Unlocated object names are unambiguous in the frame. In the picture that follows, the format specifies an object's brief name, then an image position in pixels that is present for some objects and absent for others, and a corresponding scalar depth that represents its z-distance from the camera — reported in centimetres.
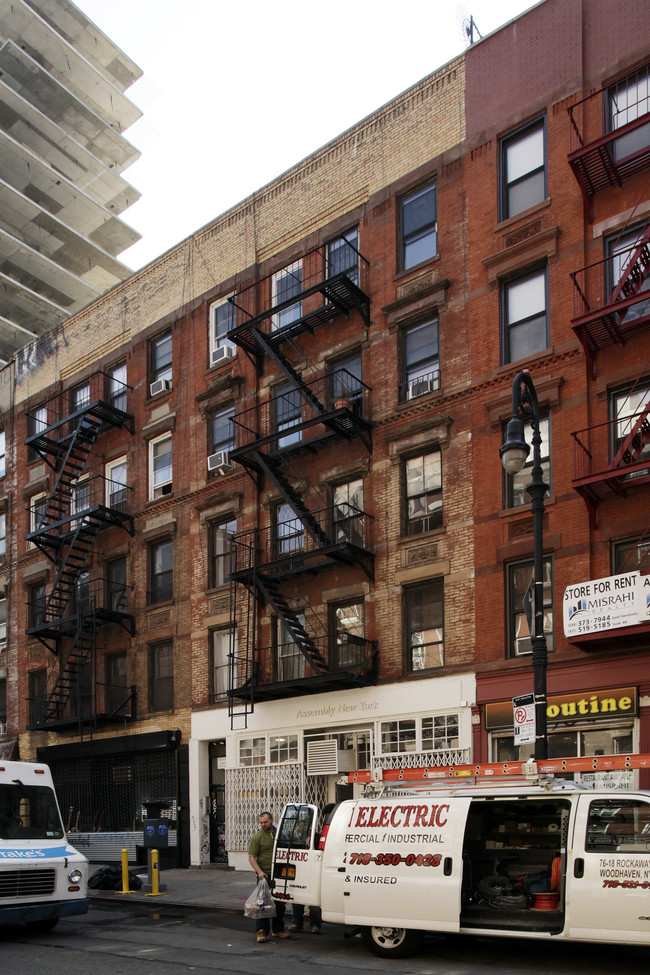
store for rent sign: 1648
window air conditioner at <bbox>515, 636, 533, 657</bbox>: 1955
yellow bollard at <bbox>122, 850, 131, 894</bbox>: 2016
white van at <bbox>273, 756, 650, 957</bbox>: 1064
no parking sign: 1360
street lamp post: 1348
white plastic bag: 1364
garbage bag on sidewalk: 2080
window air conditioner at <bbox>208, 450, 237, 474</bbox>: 2691
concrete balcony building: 6397
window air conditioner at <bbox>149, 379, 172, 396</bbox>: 2986
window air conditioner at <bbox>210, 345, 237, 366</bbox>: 2752
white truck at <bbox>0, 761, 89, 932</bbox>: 1412
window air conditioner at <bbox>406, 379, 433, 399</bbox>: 2247
